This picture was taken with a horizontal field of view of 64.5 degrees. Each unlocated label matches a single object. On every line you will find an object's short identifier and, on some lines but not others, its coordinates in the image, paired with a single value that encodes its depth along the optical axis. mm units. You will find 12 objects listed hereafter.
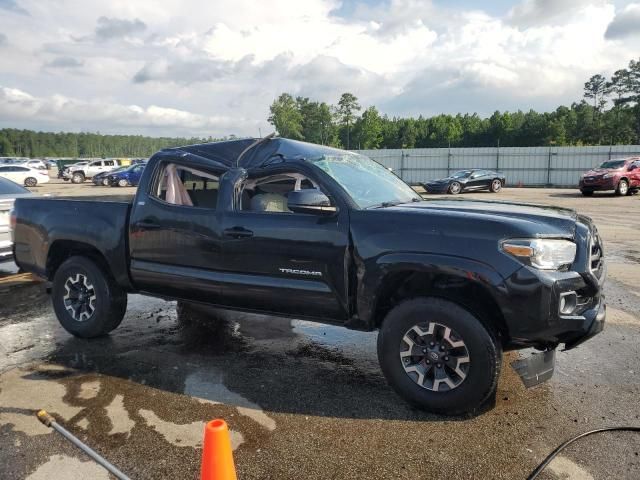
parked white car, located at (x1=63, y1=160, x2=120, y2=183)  39594
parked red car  21734
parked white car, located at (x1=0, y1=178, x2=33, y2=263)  7363
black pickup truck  3225
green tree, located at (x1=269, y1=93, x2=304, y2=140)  89269
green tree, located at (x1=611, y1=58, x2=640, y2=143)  78688
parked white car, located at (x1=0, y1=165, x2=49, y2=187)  31395
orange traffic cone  2197
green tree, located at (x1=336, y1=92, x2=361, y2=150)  91812
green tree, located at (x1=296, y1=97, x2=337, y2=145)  94250
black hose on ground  2770
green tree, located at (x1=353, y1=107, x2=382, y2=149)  88312
